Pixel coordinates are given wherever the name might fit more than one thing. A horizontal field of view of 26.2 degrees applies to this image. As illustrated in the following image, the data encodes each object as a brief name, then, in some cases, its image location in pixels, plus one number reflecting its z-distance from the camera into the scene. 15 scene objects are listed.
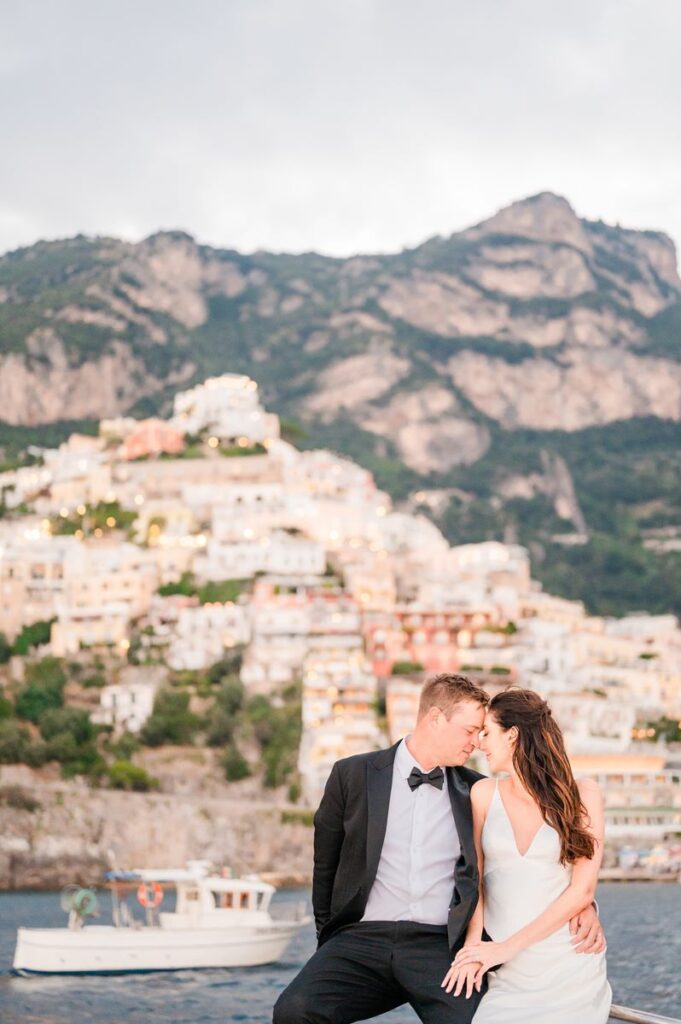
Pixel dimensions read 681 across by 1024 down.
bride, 8.62
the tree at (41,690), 100.38
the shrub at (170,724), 96.50
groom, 9.12
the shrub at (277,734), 92.94
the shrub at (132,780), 92.62
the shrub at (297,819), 87.19
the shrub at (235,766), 92.75
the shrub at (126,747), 96.50
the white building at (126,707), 99.07
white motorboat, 47.44
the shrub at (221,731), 95.50
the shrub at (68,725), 97.19
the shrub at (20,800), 89.38
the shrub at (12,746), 94.88
